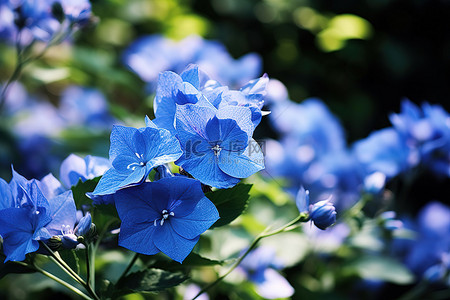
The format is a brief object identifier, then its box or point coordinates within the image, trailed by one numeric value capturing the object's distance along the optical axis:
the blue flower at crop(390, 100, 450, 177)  0.76
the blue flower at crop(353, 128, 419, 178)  0.78
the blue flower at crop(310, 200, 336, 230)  0.58
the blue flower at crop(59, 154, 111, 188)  0.61
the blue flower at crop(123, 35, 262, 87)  0.94
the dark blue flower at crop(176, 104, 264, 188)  0.56
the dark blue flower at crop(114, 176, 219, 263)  0.55
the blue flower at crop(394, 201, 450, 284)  0.87
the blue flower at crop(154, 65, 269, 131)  0.58
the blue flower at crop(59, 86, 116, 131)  1.12
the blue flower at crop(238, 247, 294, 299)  0.70
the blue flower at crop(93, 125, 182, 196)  0.55
